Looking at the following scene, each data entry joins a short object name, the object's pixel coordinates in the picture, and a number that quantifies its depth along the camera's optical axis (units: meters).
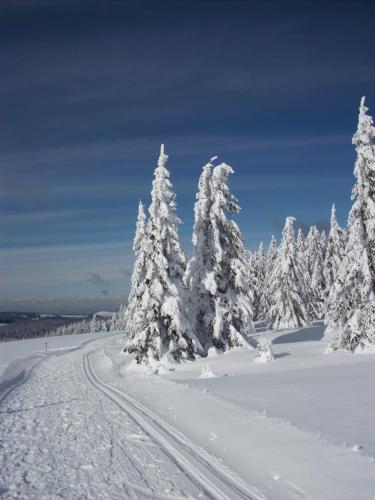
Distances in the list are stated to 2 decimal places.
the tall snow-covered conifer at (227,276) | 27.89
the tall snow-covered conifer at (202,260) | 28.69
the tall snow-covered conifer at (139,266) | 29.38
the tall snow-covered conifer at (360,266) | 21.94
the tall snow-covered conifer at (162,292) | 26.86
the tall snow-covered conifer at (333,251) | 47.59
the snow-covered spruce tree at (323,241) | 72.21
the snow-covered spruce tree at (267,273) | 64.31
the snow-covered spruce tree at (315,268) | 61.91
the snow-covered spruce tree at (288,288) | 48.22
